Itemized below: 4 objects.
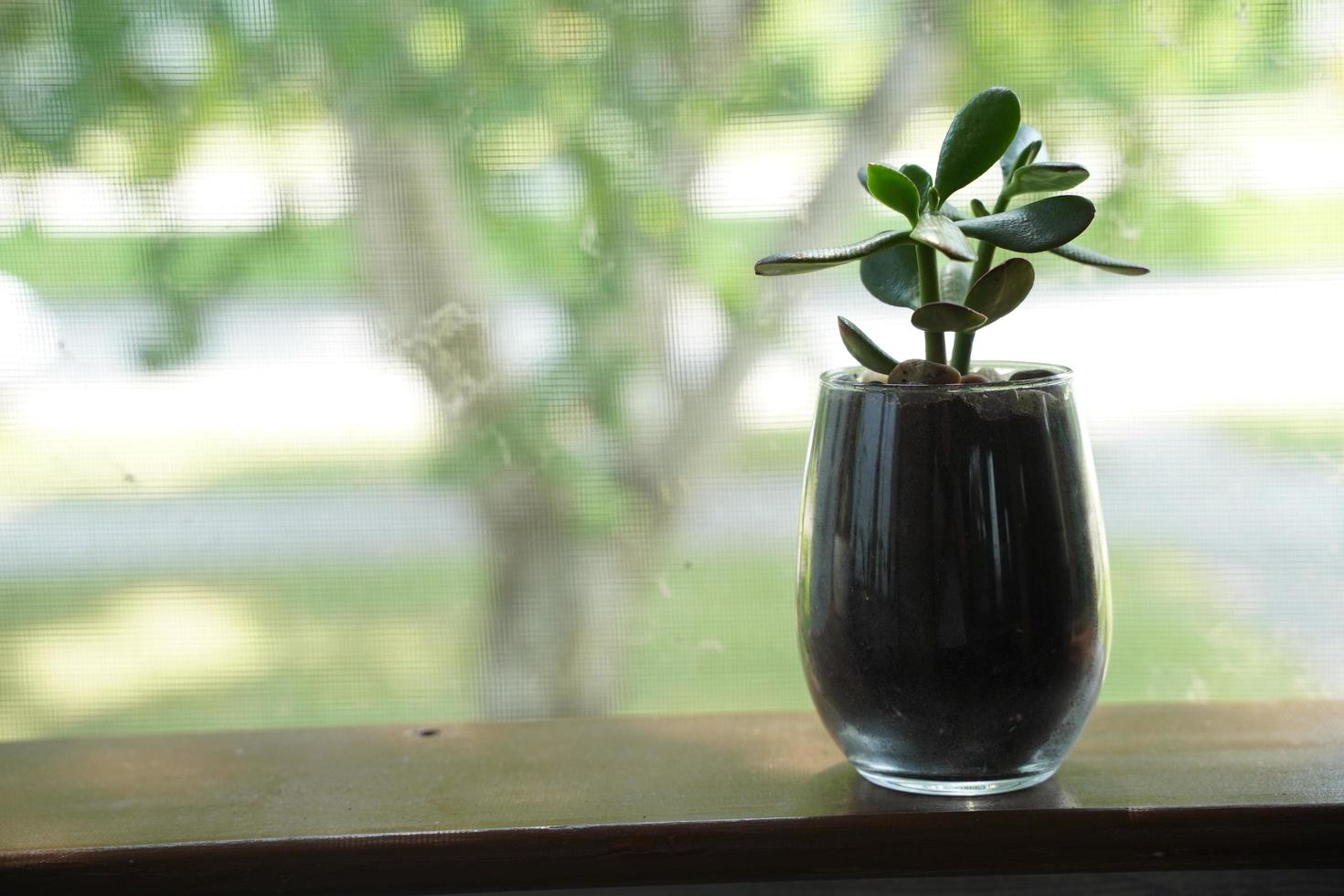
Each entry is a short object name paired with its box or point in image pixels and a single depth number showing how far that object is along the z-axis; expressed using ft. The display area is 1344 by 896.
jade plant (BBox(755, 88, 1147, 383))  2.79
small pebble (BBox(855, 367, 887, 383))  2.94
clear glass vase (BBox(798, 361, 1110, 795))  2.83
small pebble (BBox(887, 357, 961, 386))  2.85
